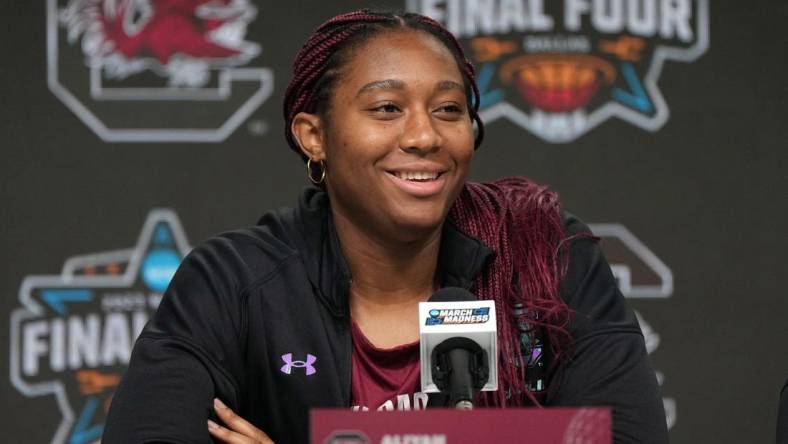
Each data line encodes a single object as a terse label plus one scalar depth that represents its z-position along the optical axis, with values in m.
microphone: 4.30
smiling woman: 4.68
